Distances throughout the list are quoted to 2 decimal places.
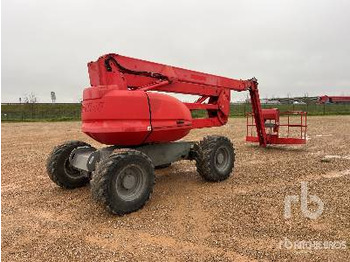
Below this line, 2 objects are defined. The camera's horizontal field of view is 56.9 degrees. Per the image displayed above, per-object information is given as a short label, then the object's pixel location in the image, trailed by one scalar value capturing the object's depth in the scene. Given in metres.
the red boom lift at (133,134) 4.87
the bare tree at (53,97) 110.38
